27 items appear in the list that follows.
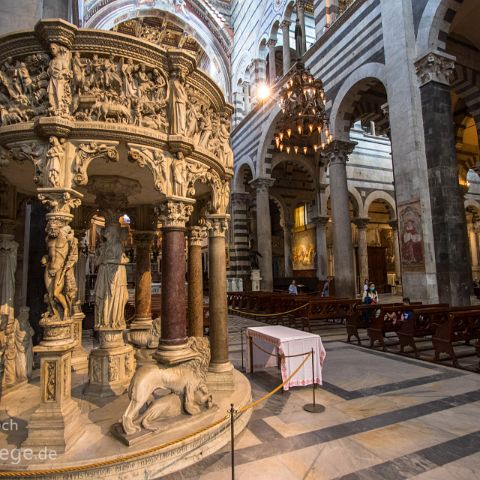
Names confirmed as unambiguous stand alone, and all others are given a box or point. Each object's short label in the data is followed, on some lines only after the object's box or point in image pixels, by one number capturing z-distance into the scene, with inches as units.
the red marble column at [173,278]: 148.4
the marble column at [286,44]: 666.2
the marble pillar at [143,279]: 237.3
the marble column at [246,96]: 855.8
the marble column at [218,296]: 176.7
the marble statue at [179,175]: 150.6
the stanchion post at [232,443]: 100.4
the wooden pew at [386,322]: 281.0
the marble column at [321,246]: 855.7
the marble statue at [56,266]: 122.7
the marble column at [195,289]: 210.5
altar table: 189.0
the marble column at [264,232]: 730.2
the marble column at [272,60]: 730.8
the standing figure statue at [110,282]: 178.1
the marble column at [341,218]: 497.7
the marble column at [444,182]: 345.7
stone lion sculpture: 121.5
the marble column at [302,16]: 627.7
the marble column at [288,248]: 991.0
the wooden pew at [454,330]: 235.0
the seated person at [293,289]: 589.3
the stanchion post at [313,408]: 160.9
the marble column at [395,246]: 898.8
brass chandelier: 419.2
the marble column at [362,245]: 844.0
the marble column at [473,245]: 1042.1
